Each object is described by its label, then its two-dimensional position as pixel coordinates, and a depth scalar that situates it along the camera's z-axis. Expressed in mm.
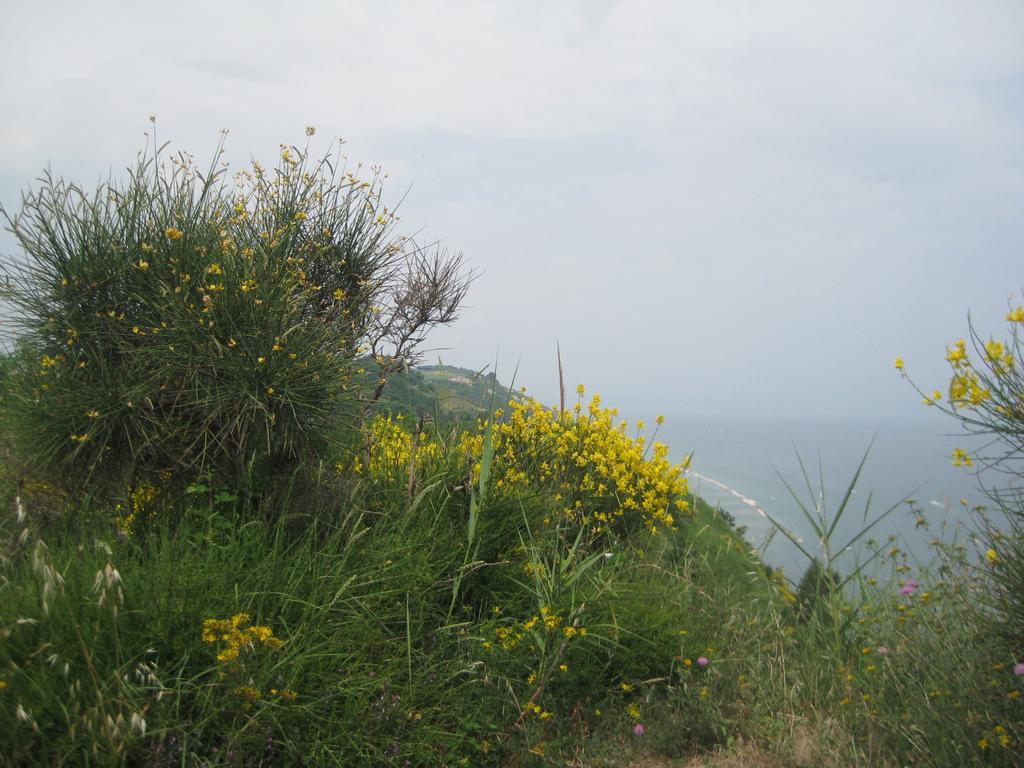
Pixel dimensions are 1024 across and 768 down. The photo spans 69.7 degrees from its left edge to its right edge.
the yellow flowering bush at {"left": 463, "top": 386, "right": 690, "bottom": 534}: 6422
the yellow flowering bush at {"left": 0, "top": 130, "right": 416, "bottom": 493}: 4492
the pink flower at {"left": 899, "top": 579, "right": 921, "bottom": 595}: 4160
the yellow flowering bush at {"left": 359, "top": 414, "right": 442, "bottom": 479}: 5453
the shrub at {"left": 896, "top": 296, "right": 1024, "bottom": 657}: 2943
